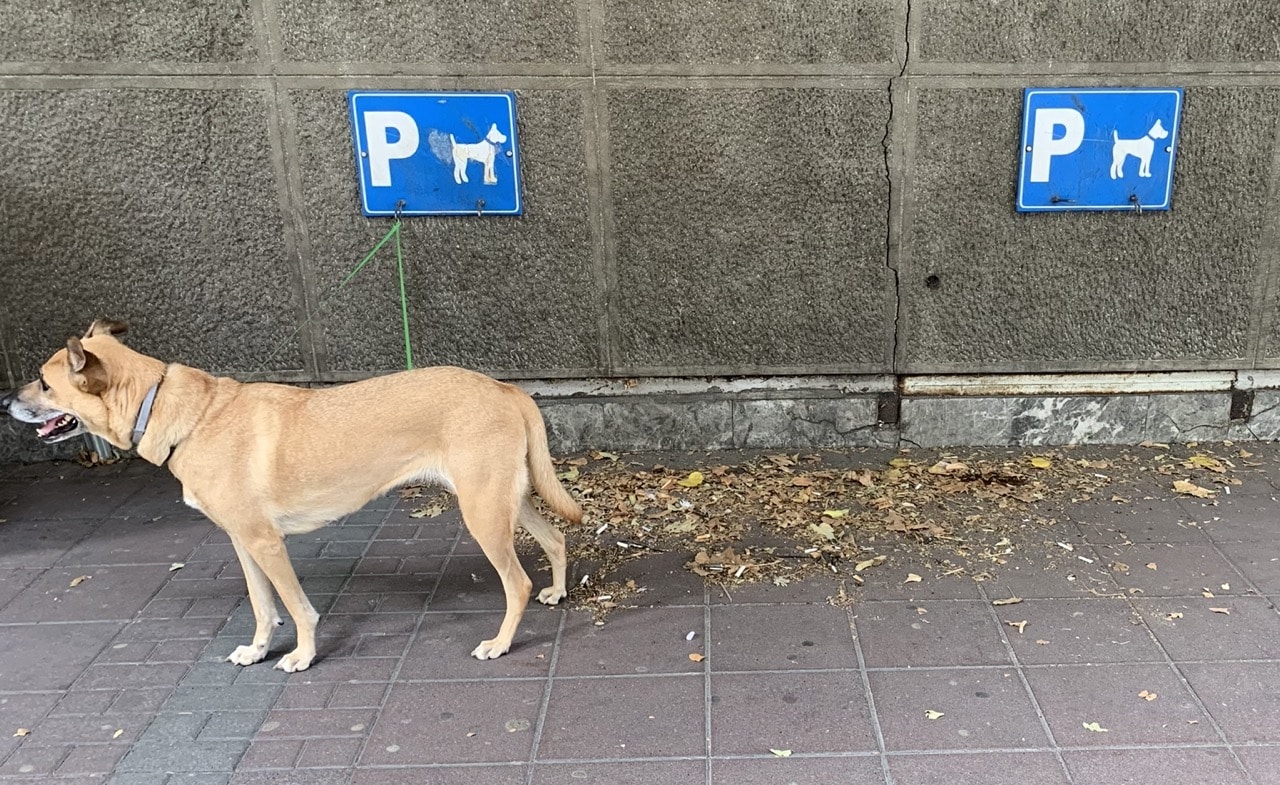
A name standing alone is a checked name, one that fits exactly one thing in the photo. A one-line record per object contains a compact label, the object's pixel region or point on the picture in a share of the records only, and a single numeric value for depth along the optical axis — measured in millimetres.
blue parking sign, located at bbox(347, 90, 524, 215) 5043
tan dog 3281
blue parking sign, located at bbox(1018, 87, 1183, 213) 5023
